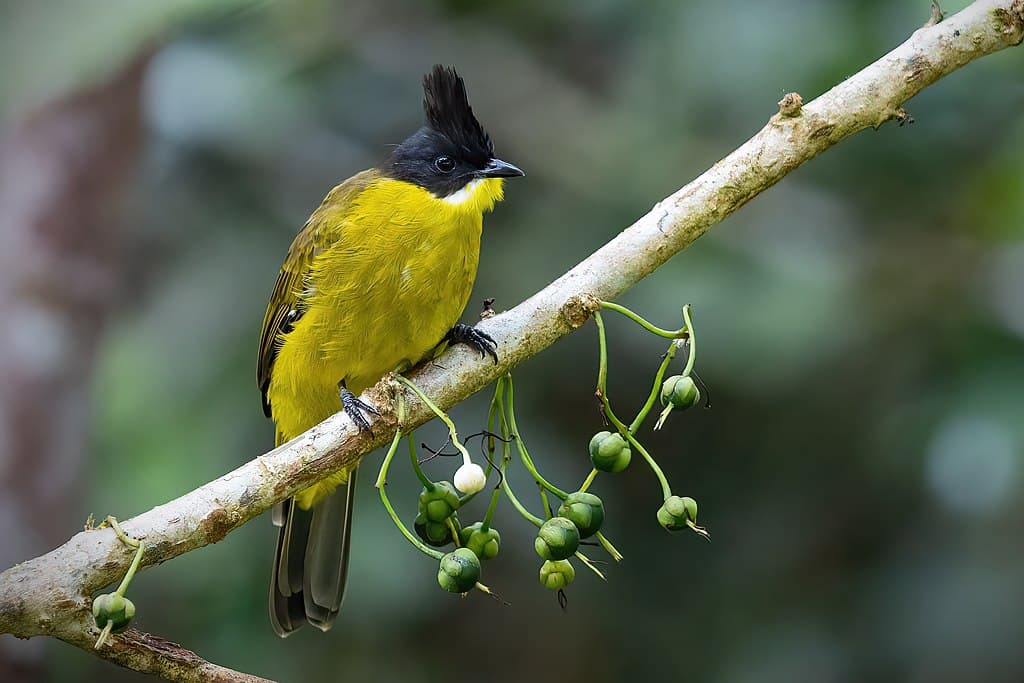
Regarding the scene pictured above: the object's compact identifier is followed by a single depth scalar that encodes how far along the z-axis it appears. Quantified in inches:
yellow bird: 242.1
